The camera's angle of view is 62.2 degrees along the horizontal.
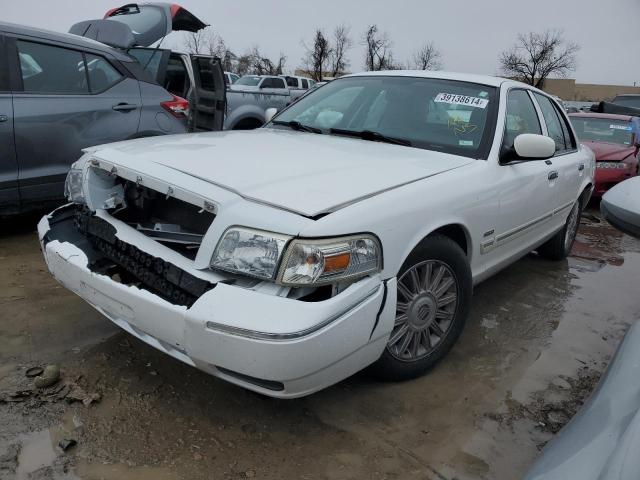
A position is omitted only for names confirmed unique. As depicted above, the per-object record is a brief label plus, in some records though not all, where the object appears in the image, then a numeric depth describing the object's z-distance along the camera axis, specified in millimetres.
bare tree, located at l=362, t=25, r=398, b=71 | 38750
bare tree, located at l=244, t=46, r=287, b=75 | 36656
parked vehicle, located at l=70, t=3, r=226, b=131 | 5723
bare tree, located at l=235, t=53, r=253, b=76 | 36903
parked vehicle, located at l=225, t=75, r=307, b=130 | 8168
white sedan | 1921
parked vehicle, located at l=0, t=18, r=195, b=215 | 4004
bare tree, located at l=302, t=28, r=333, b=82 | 37500
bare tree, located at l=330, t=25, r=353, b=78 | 38719
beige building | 56862
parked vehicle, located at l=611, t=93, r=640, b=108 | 15377
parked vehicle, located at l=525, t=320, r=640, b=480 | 1187
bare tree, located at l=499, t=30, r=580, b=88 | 38812
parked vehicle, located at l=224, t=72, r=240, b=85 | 20014
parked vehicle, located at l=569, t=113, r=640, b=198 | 7688
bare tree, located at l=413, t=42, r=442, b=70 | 40959
